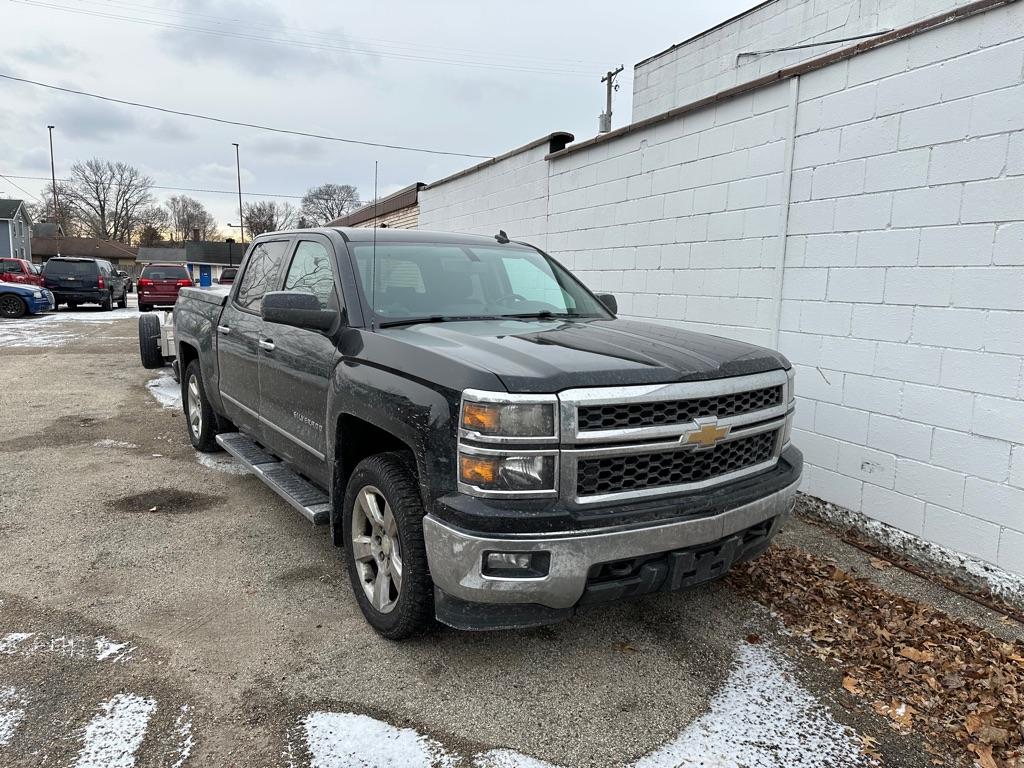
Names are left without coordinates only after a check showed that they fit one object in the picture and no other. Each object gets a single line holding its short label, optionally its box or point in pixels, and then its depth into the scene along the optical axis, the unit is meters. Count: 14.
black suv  23.86
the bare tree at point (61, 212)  72.12
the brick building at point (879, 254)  3.69
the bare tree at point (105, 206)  78.25
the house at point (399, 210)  12.93
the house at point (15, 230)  46.66
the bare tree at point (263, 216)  62.38
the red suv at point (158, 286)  24.33
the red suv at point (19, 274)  22.39
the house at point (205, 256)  54.16
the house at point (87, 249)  65.50
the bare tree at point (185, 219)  85.81
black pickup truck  2.51
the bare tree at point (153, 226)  82.73
